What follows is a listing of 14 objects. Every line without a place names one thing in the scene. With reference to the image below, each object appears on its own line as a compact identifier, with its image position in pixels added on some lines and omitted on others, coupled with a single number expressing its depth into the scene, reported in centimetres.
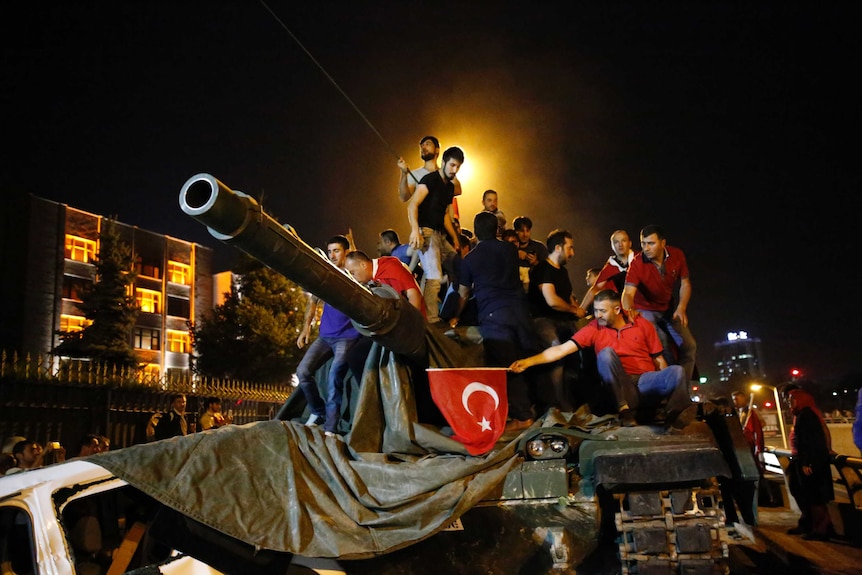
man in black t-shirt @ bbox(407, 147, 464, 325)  869
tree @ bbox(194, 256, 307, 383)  2766
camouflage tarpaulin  423
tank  414
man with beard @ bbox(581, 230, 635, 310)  821
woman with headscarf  864
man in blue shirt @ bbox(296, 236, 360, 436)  618
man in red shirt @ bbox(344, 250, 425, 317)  660
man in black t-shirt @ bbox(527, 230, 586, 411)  710
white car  409
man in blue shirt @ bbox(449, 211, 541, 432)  568
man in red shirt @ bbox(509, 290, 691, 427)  508
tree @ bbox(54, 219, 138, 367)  2433
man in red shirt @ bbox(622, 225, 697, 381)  683
